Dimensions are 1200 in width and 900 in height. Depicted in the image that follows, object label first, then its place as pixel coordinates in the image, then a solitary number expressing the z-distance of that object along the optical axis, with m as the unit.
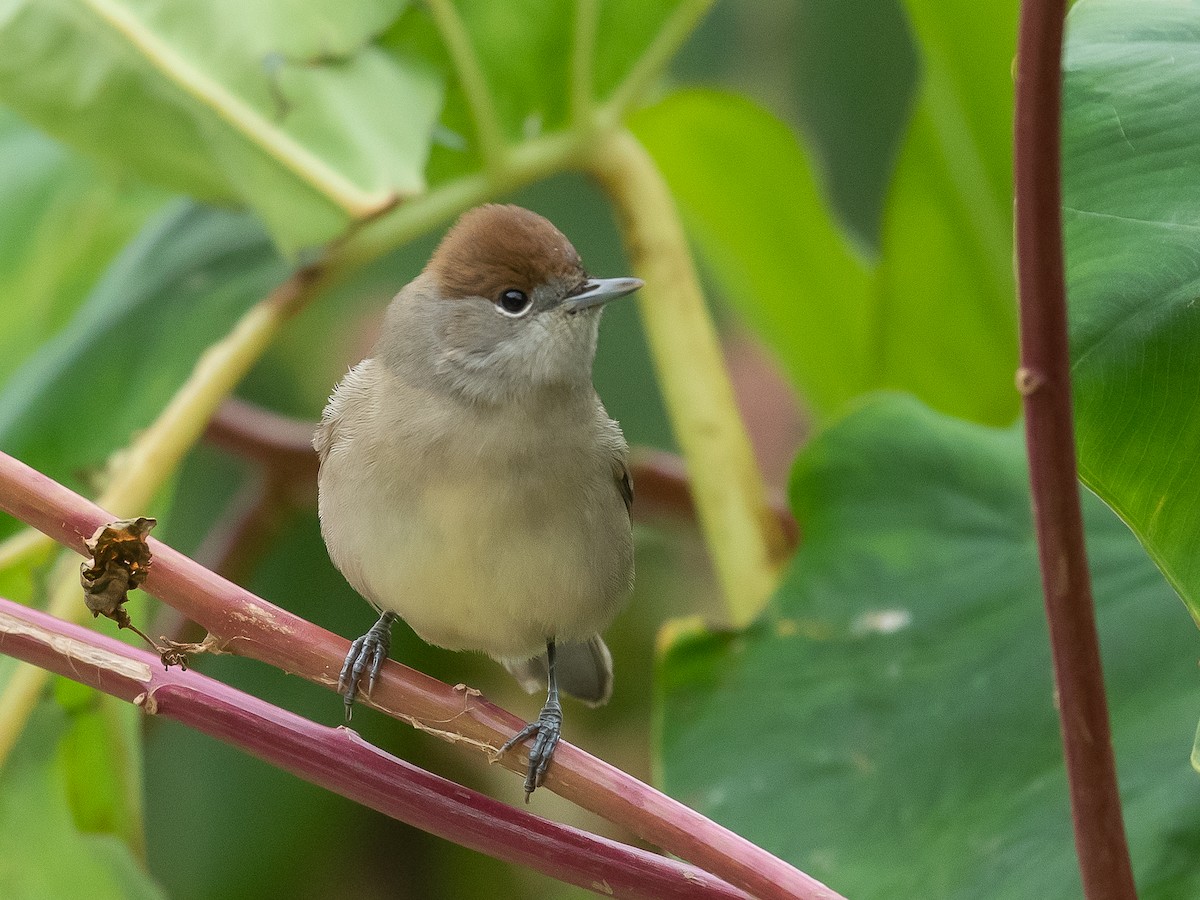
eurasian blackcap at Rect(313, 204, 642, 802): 3.46
